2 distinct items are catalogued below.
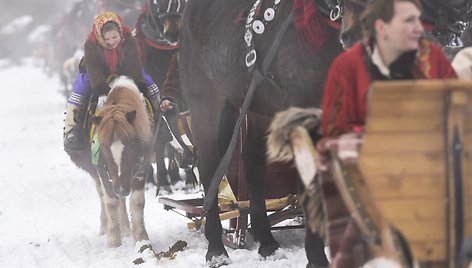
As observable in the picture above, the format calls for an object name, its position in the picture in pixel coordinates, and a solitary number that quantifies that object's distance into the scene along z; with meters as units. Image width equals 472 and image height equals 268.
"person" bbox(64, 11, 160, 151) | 15.27
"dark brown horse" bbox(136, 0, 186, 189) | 19.95
